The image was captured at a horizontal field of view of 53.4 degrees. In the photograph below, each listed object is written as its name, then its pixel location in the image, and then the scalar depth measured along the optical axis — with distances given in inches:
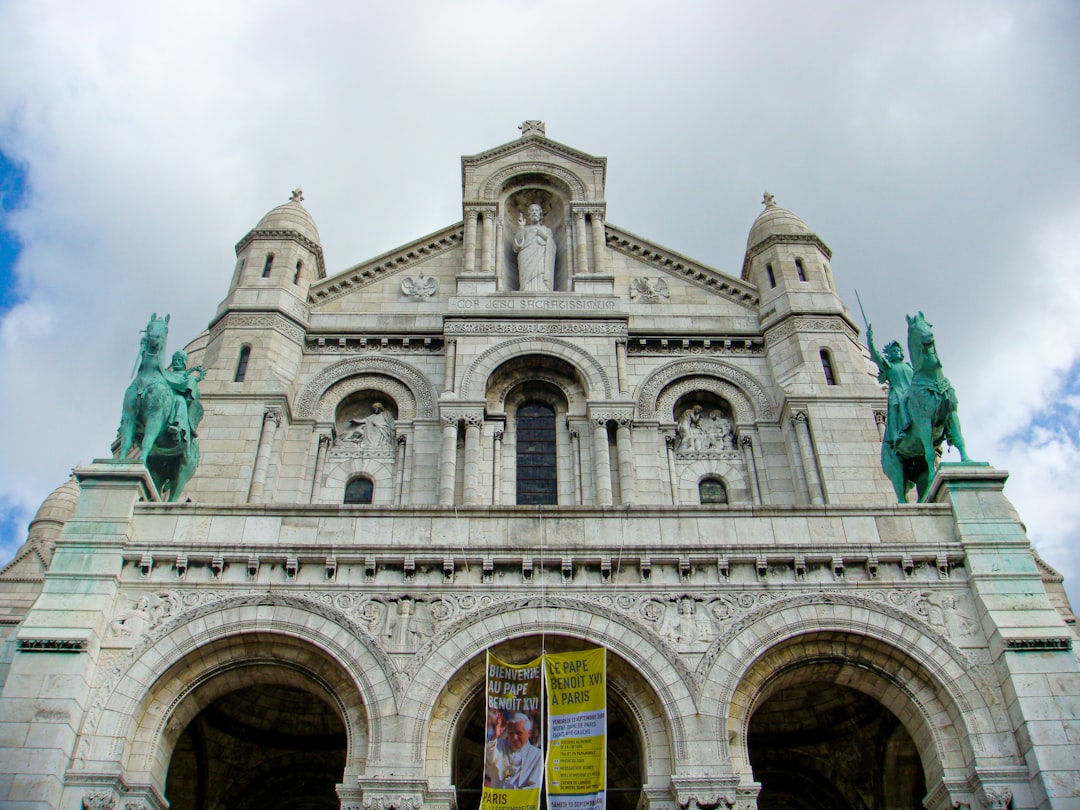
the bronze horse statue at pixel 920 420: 749.3
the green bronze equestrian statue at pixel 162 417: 746.2
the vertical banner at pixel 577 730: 576.7
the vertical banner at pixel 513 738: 576.7
